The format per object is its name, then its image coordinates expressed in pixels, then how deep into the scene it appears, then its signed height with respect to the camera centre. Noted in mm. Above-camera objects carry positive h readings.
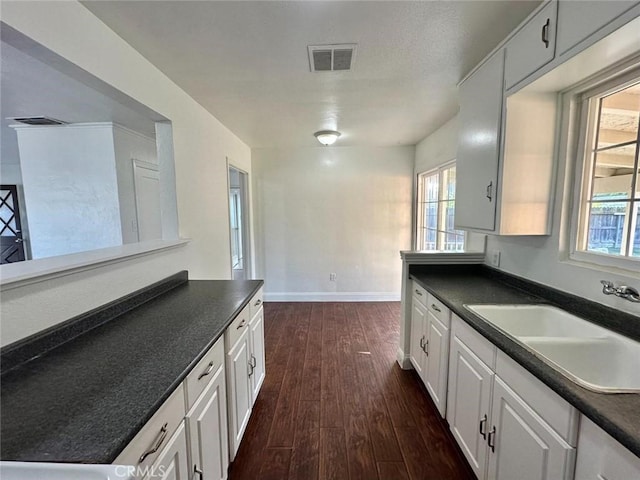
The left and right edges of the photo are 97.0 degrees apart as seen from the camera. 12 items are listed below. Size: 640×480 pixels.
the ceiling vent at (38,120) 2656 +888
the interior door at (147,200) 3146 +149
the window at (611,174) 1350 +185
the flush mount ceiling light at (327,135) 3480 +933
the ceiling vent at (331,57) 1683 +971
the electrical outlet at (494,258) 2260 -389
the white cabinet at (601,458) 737 -690
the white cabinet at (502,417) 956 -868
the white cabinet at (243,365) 1569 -982
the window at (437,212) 3246 -19
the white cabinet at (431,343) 1891 -997
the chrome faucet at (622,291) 1207 -363
